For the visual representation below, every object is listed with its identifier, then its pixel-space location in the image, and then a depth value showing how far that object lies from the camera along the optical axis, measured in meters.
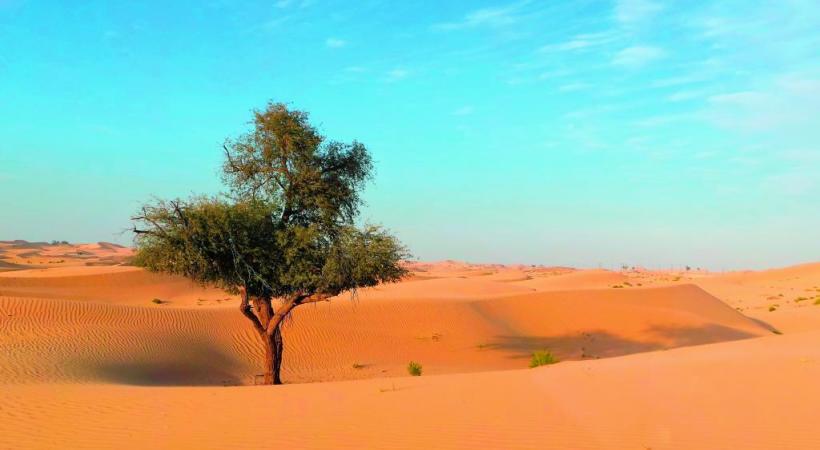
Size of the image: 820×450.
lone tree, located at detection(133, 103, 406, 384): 16.05
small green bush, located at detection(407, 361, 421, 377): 19.96
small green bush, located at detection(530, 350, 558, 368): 20.92
